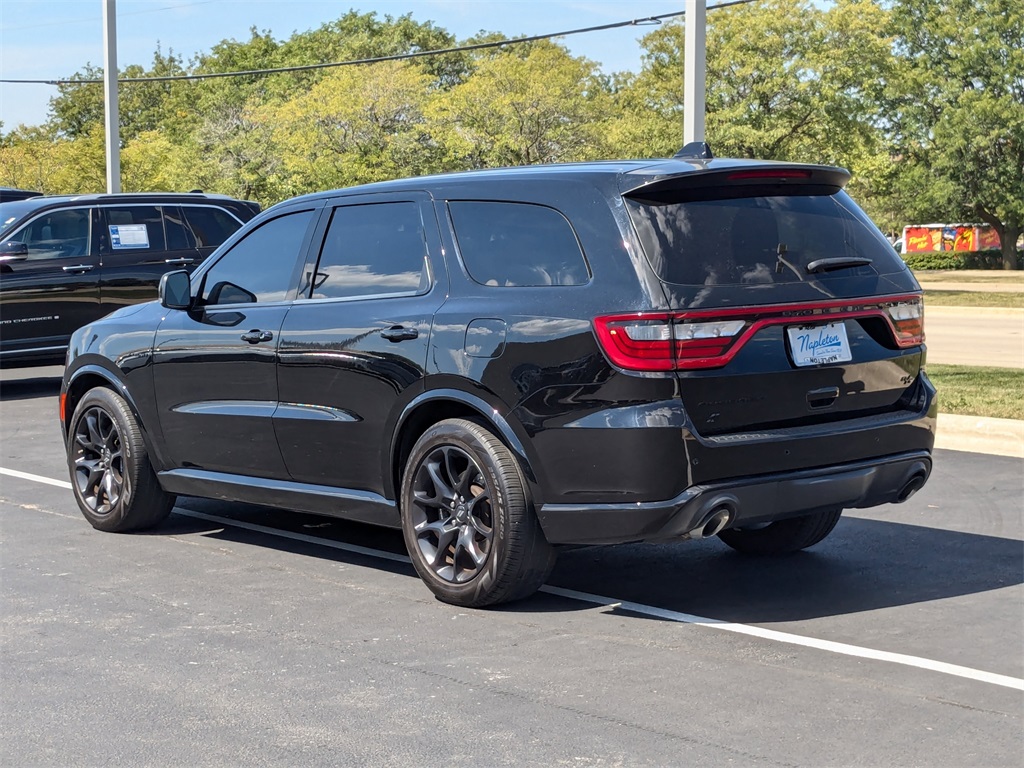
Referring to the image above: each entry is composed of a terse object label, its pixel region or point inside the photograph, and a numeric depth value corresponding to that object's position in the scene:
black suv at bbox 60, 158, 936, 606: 5.49
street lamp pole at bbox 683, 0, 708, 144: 12.80
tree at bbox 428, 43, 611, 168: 46.66
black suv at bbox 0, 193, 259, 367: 14.87
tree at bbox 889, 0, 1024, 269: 61.56
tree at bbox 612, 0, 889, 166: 43.56
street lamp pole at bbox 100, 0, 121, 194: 24.91
